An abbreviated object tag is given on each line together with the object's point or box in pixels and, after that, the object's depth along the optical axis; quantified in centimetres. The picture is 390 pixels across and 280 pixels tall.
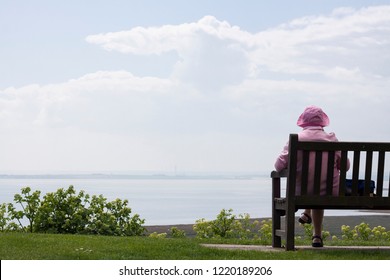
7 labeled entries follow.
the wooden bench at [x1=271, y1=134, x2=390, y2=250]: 810
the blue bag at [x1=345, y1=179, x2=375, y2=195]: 831
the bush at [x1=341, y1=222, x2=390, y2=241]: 1235
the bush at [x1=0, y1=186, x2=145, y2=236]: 1176
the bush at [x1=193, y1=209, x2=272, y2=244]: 1235
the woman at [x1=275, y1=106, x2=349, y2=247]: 862
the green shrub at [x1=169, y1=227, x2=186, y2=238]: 1254
